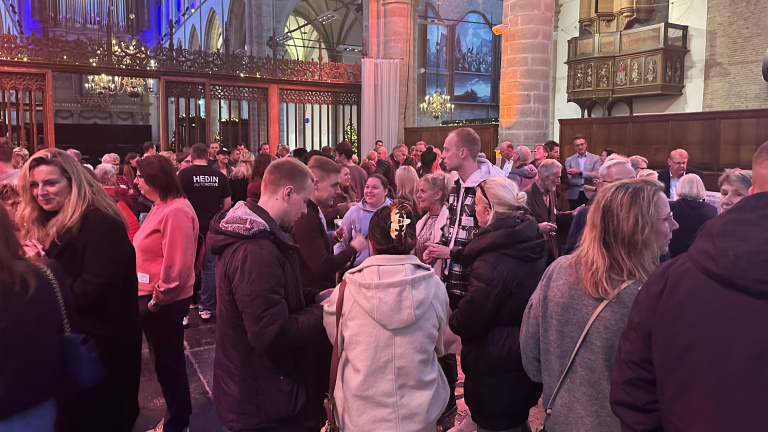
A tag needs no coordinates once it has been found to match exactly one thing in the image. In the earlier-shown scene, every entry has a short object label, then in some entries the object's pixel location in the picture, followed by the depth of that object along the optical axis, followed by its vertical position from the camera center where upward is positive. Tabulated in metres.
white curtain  12.63 +1.30
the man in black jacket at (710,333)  1.17 -0.39
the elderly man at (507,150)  7.90 +0.12
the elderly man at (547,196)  4.68 -0.33
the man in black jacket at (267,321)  1.84 -0.56
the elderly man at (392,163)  7.09 -0.08
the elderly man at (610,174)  3.66 -0.10
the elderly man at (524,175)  5.76 -0.17
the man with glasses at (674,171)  5.79 -0.12
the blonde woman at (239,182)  6.16 -0.28
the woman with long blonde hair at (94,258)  2.06 -0.39
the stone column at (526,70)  9.33 +1.53
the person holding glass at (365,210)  3.88 -0.37
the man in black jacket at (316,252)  2.76 -0.48
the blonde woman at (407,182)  4.31 -0.19
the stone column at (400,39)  12.80 +2.78
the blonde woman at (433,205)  3.52 -0.31
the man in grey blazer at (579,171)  6.73 -0.14
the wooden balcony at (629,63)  13.69 +2.48
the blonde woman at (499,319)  2.32 -0.69
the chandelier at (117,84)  14.28 +2.02
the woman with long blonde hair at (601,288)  1.67 -0.40
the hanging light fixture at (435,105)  18.77 +1.81
